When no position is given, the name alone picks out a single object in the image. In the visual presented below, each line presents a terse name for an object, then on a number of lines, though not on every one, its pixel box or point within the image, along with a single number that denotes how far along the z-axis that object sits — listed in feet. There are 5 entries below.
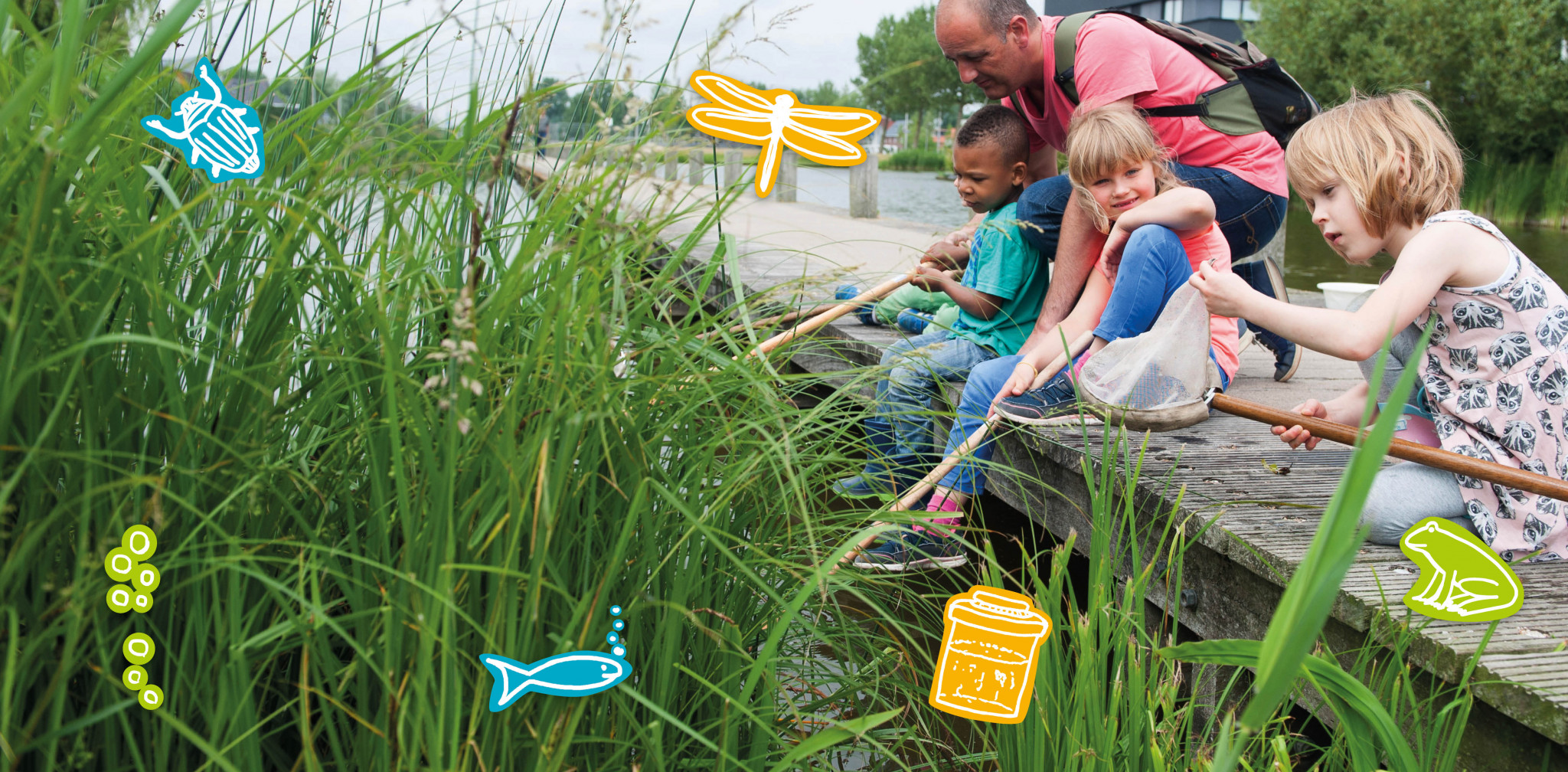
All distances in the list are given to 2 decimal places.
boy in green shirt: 9.93
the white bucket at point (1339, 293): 10.46
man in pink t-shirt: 9.26
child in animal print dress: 5.79
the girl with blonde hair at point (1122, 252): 8.13
